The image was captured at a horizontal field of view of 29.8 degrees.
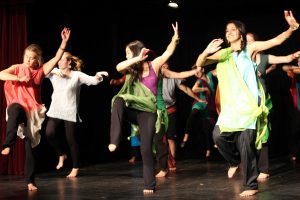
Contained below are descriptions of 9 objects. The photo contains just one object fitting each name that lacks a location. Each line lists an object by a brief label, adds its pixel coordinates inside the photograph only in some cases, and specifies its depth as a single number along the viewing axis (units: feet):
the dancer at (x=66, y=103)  21.72
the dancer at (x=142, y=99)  16.17
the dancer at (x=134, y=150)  28.63
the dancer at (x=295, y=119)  26.00
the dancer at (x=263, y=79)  19.13
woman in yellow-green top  15.57
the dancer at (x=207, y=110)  28.19
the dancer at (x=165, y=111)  19.77
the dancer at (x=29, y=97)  17.98
